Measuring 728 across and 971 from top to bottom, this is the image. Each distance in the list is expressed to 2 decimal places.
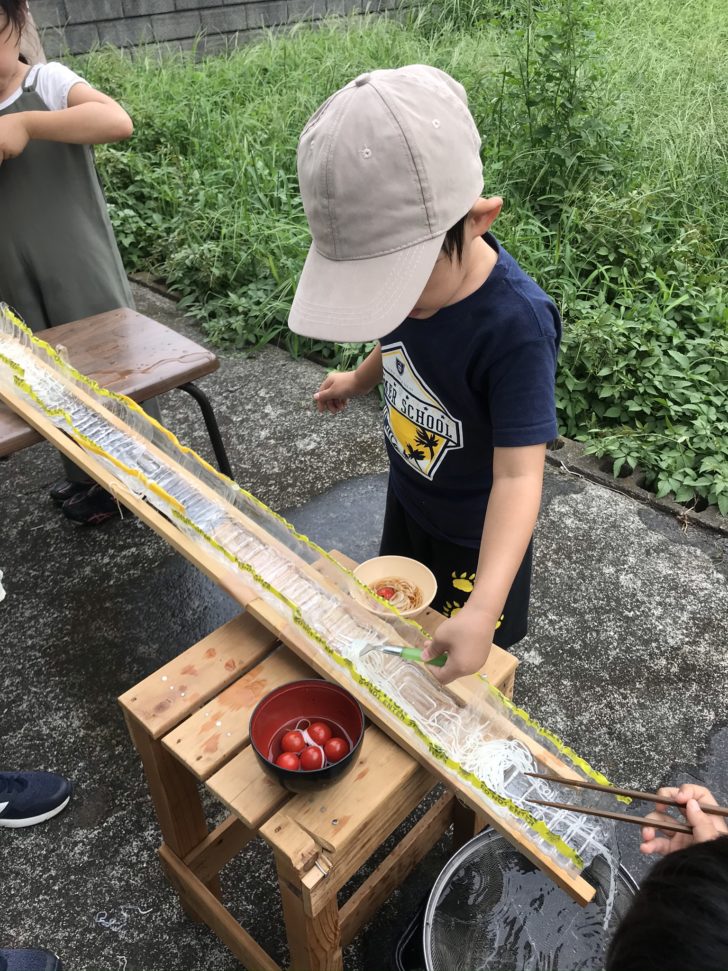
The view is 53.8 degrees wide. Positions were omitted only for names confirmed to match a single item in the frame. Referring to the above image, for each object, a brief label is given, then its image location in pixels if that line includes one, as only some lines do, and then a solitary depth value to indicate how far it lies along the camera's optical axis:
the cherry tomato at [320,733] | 1.44
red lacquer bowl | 1.44
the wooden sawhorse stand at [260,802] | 1.34
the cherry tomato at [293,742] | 1.42
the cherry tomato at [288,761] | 1.37
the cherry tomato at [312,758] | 1.36
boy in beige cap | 1.26
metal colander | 1.54
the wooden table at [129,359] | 2.45
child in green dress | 2.42
